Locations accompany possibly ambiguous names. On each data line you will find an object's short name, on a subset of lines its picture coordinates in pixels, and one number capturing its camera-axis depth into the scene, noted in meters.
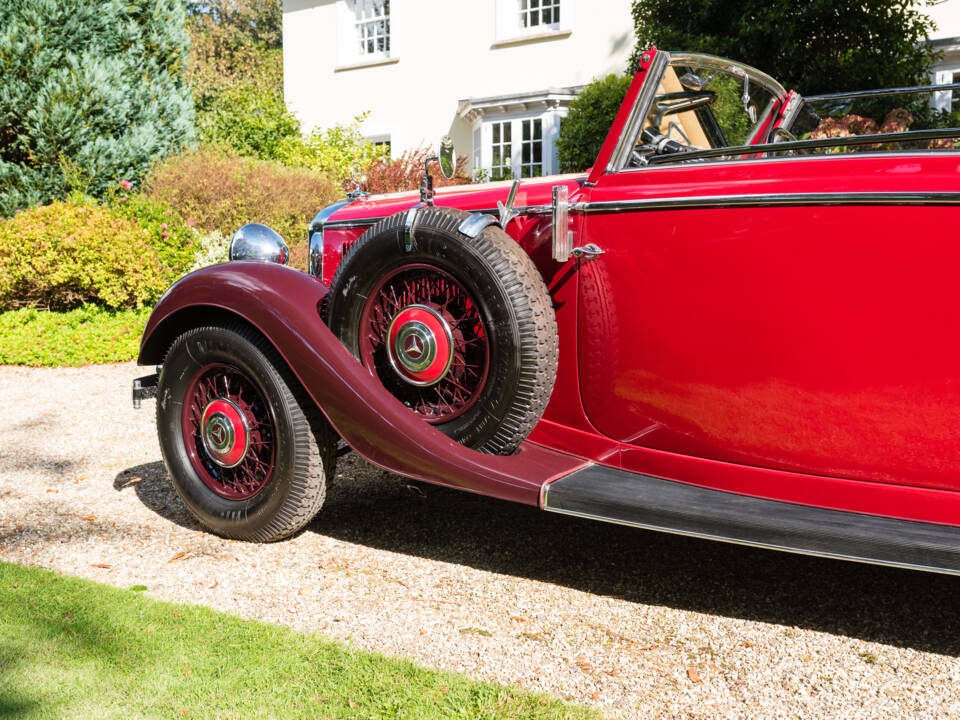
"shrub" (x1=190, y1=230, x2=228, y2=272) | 9.03
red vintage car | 2.29
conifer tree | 10.91
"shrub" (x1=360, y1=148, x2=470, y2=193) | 12.64
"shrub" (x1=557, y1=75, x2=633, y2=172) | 12.09
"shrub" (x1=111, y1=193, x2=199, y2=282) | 9.05
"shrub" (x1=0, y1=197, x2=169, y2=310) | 8.49
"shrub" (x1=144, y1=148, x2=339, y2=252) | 10.44
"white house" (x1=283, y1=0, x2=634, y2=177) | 14.14
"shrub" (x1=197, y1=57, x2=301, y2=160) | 15.17
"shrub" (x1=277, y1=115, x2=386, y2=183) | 14.49
